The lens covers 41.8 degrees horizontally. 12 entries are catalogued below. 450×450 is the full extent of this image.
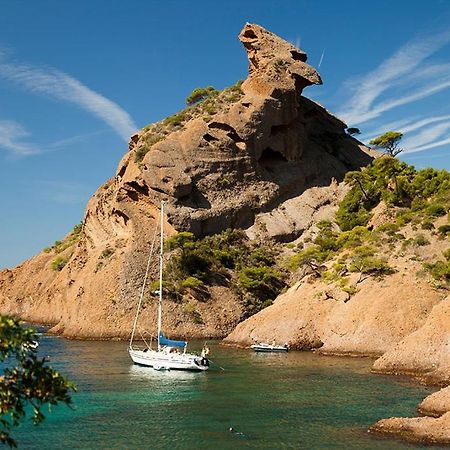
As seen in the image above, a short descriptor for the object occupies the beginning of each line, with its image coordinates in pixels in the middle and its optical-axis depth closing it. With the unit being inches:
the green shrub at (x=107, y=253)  3560.5
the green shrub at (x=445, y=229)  2881.4
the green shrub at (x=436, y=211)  3058.6
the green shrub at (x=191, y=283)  3253.0
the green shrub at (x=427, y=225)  2960.1
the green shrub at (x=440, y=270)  2514.8
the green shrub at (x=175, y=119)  4133.9
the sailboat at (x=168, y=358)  2017.7
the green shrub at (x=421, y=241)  2829.7
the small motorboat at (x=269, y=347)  2522.1
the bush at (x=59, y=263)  4709.6
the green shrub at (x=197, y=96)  4560.3
